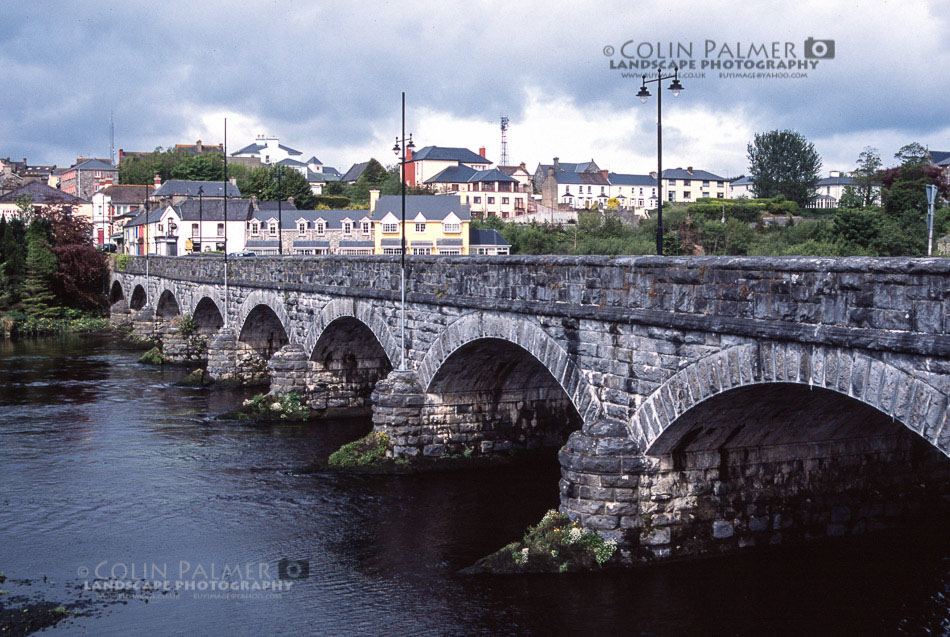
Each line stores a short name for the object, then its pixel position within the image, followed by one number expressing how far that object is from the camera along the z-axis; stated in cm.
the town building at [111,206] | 11062
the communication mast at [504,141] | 12581
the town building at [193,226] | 8281
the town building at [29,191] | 10138
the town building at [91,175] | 13312
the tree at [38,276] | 5856
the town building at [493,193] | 10125
